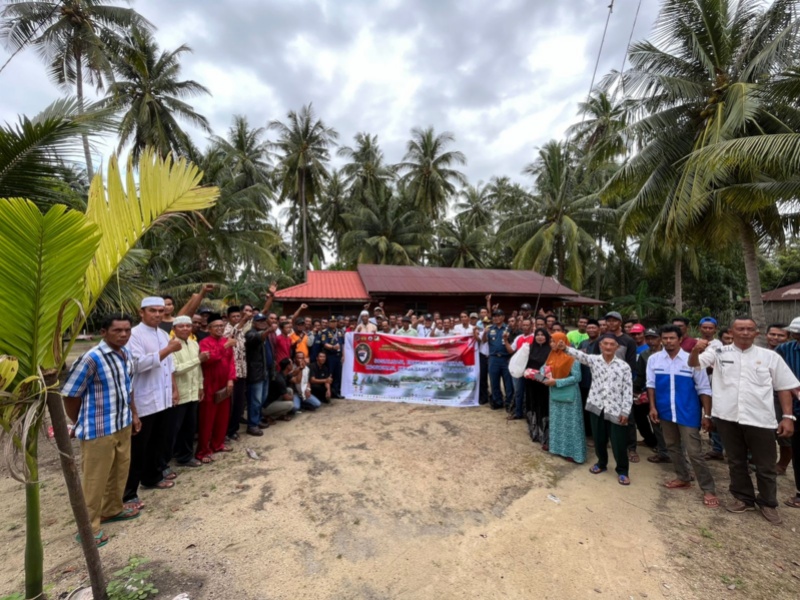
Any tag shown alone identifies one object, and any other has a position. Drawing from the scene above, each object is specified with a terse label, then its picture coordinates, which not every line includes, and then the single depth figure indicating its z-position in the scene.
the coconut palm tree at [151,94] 14.89
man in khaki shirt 3.85
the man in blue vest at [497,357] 6.48
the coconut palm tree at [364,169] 28.08
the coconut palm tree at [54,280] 1.52
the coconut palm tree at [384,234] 24.66
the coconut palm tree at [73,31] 11.74
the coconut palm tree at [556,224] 20.45
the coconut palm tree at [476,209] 32.00
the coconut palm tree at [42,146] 2.77
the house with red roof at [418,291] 14.55
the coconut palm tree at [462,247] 28.11
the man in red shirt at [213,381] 4.36
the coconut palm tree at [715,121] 6.87
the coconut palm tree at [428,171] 27.45
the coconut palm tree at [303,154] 24.33
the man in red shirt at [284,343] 5.91
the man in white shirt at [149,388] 3.41
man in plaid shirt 2.77
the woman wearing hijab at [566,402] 4.40
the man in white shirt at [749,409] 3.23
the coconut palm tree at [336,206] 29.25
